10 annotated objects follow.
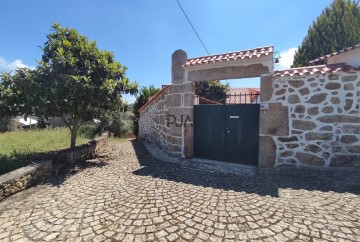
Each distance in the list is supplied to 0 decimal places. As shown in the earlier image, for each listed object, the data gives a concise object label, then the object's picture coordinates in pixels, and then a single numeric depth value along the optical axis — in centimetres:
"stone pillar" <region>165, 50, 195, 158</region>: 717
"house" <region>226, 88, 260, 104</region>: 1960
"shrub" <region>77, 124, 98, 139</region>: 1420
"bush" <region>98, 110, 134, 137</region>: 1777
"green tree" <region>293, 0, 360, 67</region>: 1429
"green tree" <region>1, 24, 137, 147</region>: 587
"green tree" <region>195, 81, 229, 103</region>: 1808
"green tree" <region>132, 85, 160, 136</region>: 1709
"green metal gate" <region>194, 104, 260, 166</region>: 630
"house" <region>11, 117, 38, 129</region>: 2705
